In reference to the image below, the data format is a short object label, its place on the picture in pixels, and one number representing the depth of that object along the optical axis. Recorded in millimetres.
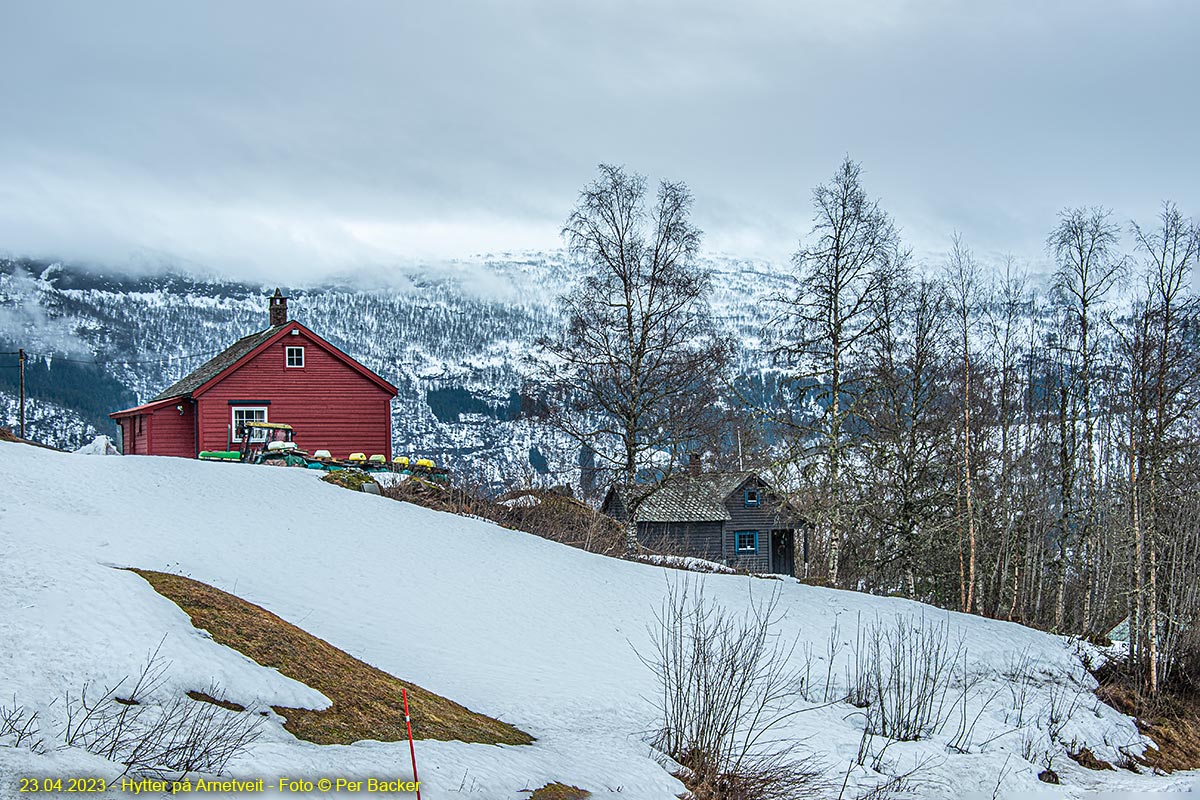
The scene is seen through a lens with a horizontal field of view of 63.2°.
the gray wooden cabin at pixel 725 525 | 46625
